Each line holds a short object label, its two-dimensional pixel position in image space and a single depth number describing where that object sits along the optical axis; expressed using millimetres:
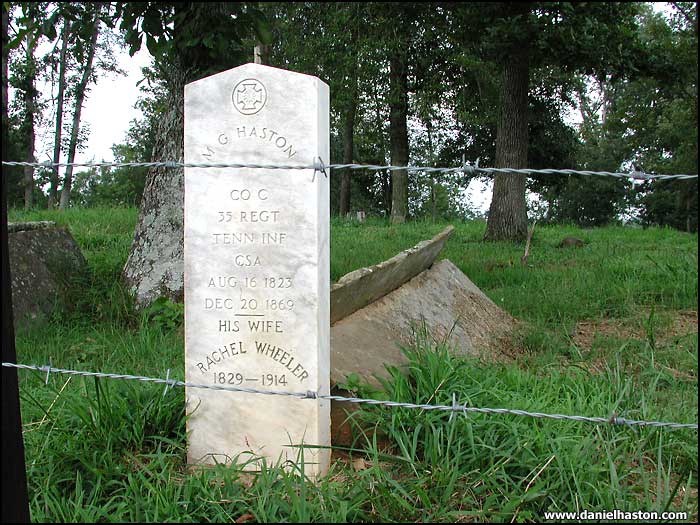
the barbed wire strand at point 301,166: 2119
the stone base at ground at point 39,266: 4996
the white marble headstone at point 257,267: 2643
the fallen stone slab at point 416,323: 3312
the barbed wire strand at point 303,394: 2117
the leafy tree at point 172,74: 5285
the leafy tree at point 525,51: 9391
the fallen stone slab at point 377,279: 3686
